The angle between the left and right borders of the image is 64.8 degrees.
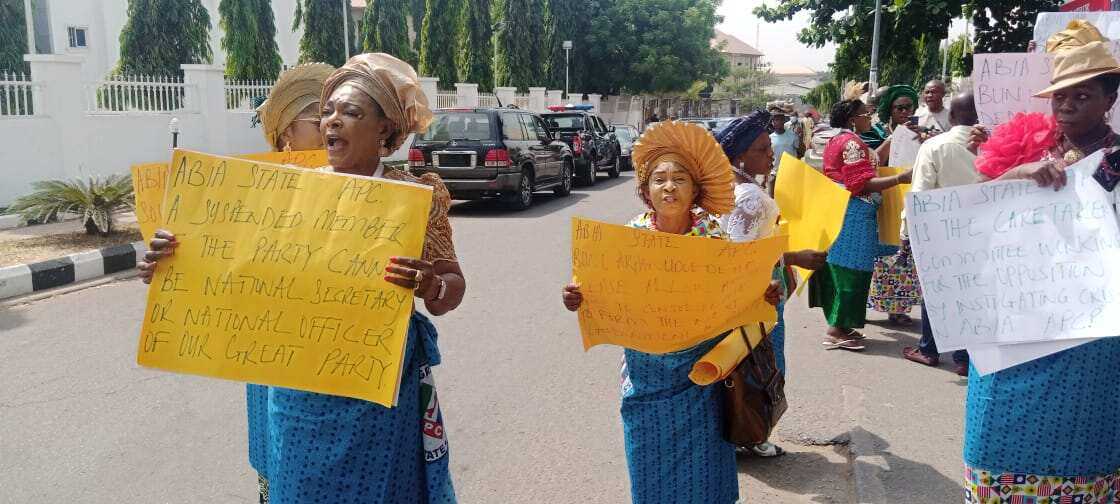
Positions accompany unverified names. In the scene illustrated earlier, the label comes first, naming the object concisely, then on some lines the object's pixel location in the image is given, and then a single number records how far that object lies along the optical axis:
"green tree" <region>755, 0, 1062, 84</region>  15.16
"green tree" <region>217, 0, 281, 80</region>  25.23
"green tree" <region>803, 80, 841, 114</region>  40.04
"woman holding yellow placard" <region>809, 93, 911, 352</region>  5.51
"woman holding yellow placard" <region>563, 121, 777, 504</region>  2.89
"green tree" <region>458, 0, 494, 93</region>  34.41
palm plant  9.52
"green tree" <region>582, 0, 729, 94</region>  44.84
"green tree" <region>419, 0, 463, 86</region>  33.89
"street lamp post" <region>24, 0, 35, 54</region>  21.94
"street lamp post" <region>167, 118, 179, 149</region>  14.62
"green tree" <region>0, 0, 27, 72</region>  24.41
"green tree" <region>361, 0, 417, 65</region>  32.16
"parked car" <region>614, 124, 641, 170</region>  23.47
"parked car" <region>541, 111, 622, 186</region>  18.97
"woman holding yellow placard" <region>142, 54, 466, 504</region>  2.23
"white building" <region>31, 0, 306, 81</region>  30.61
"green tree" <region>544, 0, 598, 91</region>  41.41
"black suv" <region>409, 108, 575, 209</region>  13.33
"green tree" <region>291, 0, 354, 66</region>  30.33
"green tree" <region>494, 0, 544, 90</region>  38.16
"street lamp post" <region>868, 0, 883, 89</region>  18.38
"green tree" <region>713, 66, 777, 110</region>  88.82
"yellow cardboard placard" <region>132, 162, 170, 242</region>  2.60
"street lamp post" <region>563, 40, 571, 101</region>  38.92
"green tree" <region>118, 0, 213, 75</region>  22.88
